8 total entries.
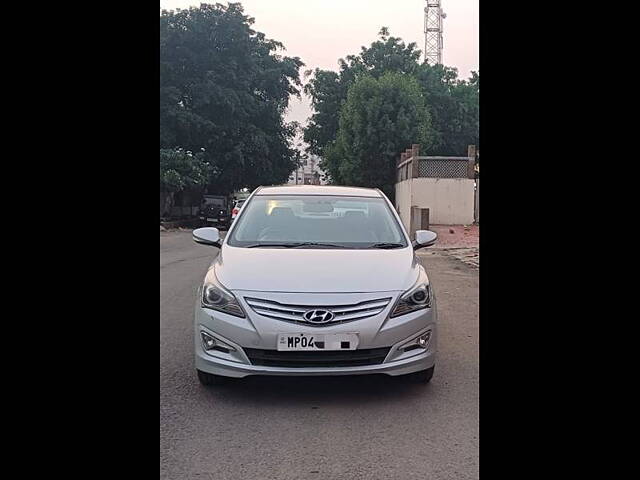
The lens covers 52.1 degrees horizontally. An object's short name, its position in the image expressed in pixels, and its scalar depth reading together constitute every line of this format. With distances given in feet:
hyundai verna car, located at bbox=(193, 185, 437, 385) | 13.97
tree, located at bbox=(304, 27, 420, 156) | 134.41
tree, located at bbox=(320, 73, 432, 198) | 103.09
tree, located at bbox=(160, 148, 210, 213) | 88.69
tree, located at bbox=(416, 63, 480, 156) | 130.93
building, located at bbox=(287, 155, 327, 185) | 135.99
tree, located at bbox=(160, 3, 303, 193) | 101.55
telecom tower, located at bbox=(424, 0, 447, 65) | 149.69
